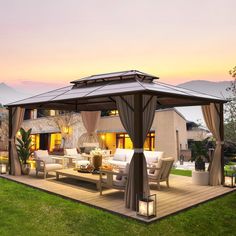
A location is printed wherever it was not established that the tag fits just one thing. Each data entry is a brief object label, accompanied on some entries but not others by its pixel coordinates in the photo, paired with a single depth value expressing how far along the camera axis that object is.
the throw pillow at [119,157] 11.50
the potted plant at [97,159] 9.85
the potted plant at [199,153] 9.70
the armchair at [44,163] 10.59
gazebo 6.70
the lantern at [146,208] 5.99
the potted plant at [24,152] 11.51
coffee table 8.50
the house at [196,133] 26.98
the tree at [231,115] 13.45
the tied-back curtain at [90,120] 14.41
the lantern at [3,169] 11.73
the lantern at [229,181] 9.21
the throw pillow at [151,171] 8.95
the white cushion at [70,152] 13.67
